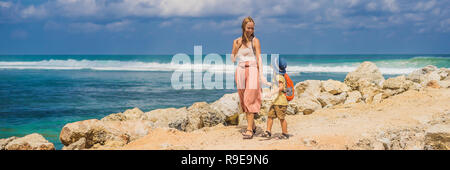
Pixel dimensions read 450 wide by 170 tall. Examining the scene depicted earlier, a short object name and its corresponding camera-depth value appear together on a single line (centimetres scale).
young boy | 551
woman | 572
